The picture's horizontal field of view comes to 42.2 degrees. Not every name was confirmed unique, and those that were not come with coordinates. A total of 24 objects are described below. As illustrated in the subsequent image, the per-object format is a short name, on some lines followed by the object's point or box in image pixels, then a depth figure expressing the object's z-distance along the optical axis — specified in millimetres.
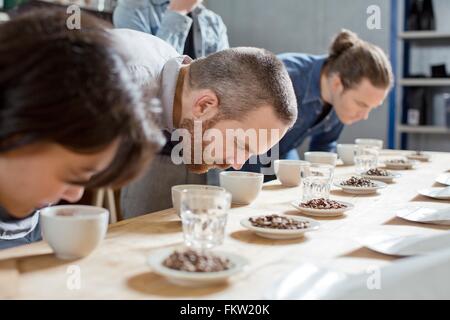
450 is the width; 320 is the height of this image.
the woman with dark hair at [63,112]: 703
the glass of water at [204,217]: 953
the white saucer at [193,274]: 757
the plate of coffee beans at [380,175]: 1770
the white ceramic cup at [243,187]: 1353
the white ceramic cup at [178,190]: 1219
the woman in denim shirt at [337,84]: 2525
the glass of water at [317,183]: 1412
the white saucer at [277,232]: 1023
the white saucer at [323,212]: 1229
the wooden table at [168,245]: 761
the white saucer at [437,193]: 1496
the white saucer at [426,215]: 1202
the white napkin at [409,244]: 938
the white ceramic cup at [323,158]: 2016
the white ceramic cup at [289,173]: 1660
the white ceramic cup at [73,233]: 882
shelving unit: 4398
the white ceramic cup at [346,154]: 2221
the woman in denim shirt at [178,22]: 2518
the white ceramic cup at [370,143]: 2662
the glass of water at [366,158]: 2012
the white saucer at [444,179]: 1755
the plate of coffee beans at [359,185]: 1539
